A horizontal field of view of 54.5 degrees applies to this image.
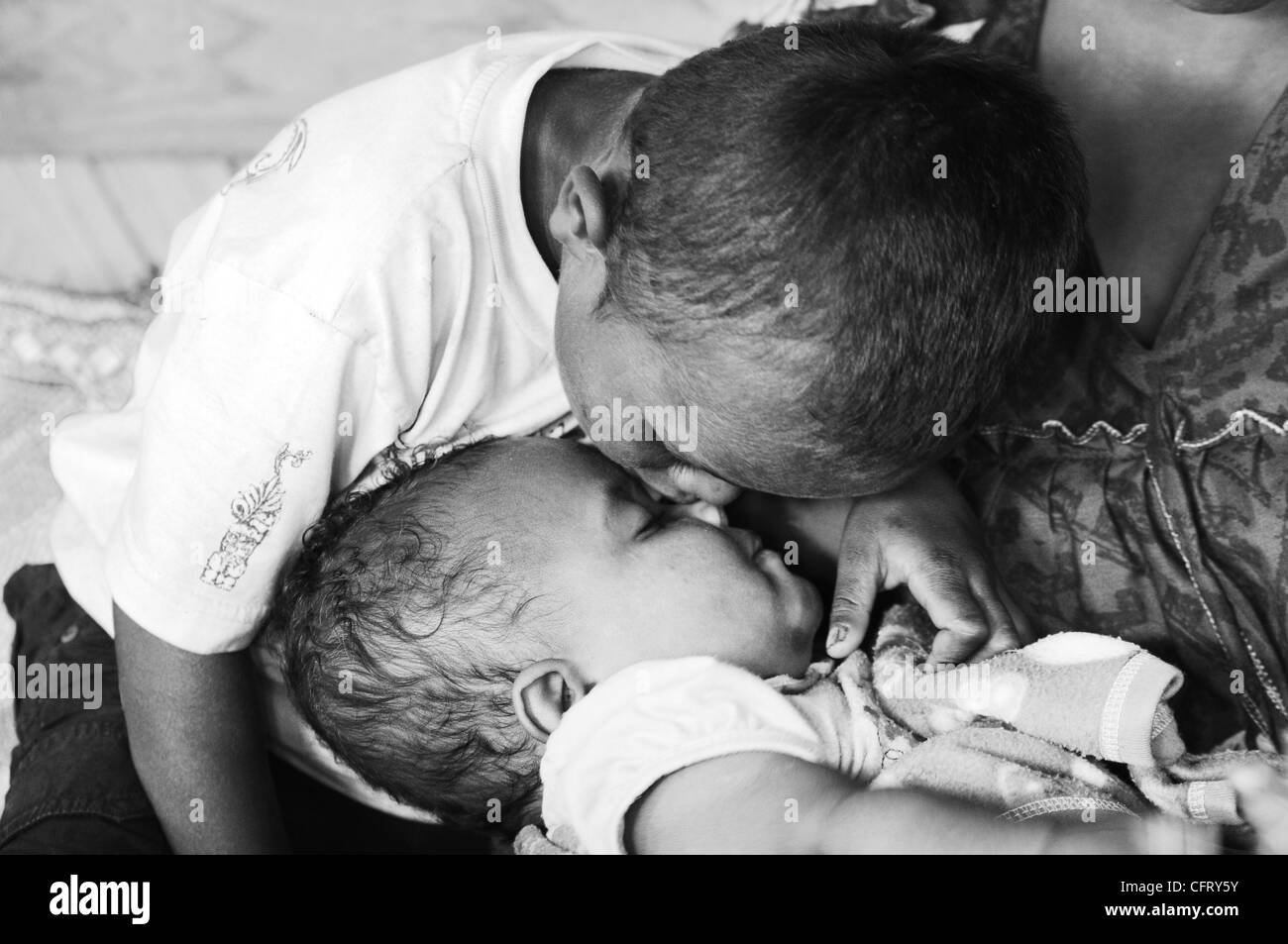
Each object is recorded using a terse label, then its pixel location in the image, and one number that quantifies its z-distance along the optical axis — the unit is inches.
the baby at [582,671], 35.5
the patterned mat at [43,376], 53.9
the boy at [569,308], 31.2
